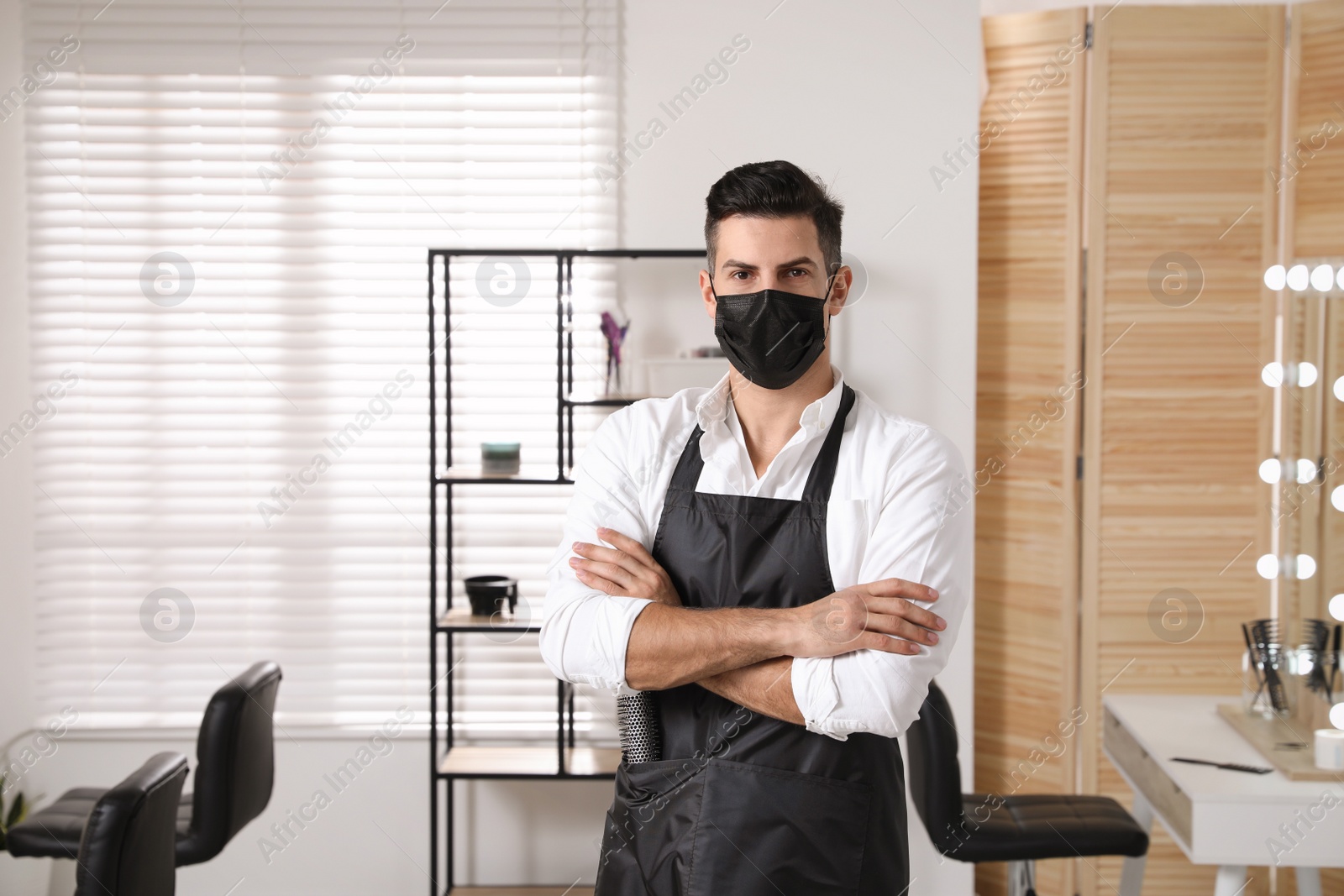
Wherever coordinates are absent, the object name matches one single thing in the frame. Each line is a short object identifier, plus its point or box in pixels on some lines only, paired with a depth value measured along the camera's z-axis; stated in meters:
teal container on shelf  2.65
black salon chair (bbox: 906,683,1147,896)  2.14
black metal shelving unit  2.59
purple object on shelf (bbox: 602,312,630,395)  2.66
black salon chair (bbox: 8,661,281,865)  2.18
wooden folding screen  2.79
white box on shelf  2.62
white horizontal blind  2.86
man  1.35
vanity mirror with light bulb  2.21
